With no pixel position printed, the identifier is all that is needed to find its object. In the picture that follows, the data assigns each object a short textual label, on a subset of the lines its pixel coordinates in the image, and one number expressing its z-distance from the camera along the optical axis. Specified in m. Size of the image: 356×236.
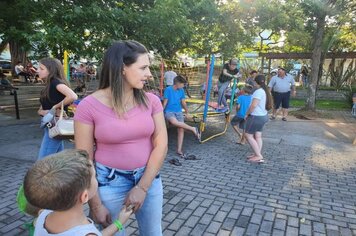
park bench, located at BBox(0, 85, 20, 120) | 10.17
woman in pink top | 1.90
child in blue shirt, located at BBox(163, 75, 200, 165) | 6.53
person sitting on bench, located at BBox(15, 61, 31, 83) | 20.86
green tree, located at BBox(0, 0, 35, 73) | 8.97
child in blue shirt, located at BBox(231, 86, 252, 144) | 7.40
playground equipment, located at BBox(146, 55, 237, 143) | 8.29
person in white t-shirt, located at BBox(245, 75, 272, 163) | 6.14
